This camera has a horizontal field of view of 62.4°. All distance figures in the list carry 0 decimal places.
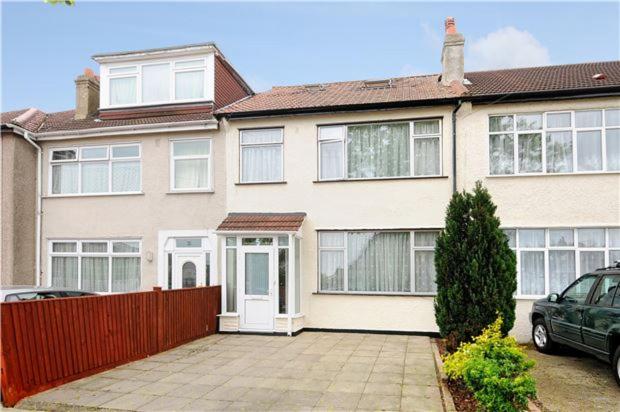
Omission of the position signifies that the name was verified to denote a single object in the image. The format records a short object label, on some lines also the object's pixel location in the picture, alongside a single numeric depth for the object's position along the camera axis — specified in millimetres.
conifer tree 8992
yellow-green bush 5793
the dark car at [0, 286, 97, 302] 9727
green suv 7758
